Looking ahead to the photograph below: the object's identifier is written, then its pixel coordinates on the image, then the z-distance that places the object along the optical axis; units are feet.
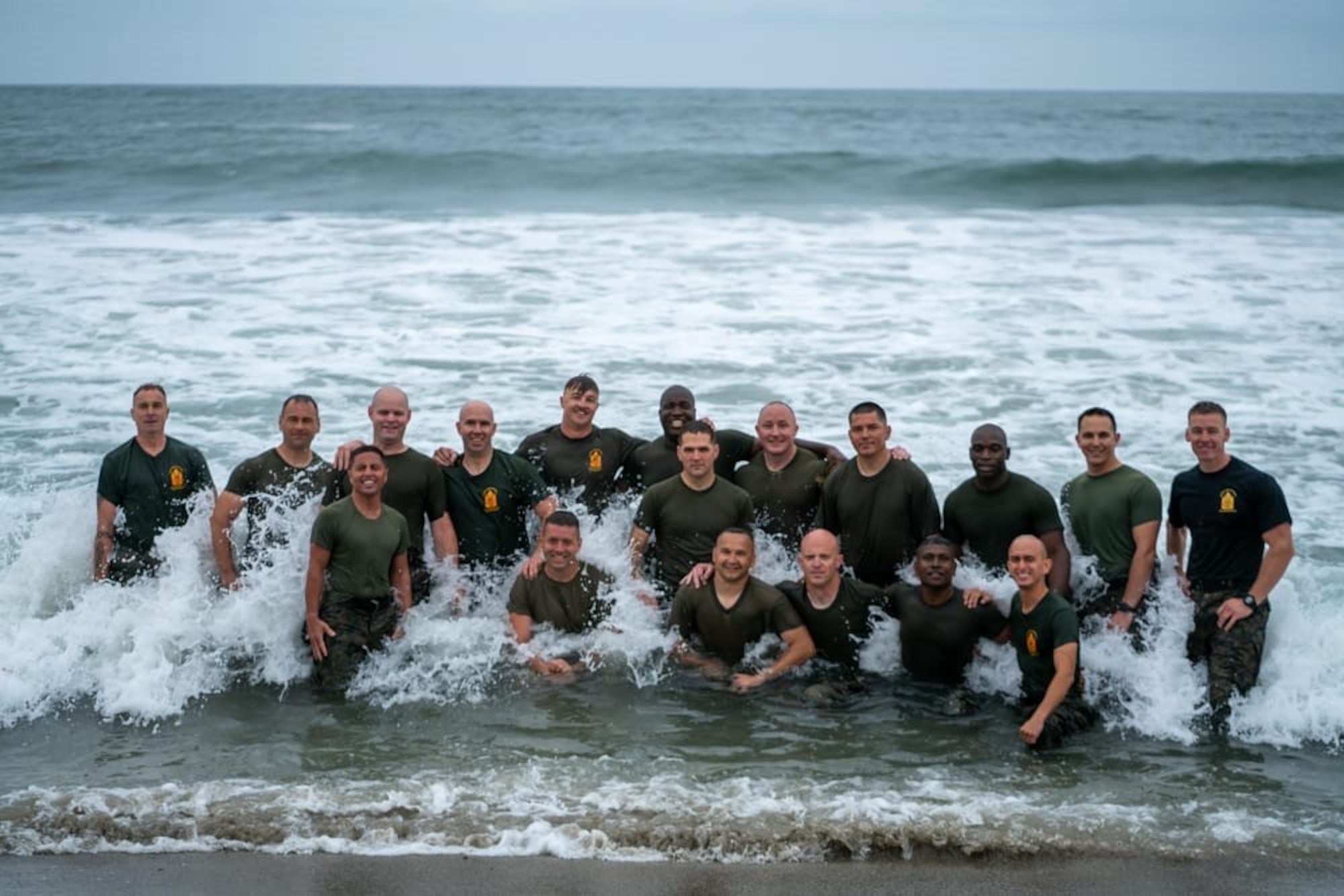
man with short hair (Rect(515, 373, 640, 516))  33.30
